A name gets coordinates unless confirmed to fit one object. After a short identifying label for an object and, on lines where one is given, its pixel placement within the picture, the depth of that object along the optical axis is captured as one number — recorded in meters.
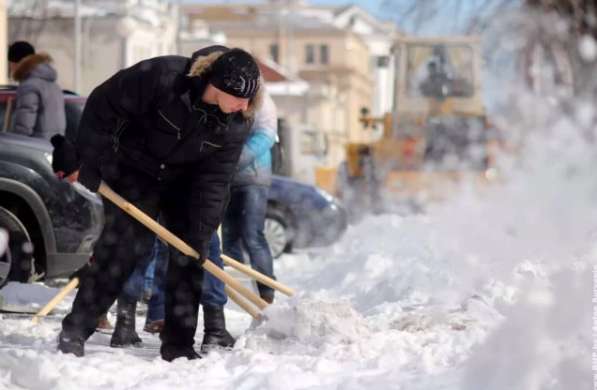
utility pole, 93.12
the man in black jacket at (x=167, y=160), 12.65
